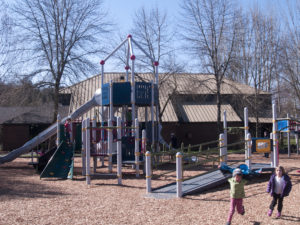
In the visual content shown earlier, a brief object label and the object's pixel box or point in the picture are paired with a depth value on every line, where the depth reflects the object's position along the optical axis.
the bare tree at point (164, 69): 22.61
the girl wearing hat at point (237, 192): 6.32
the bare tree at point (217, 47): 22.00
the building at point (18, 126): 27.39
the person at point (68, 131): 13.16
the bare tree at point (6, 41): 18.51
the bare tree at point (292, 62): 22.95
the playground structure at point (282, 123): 13.37
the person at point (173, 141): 19.80
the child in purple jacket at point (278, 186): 6.59
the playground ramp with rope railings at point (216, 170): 8.62
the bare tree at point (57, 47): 19.72
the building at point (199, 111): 25.07
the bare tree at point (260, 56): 24.61
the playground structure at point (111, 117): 12.01
